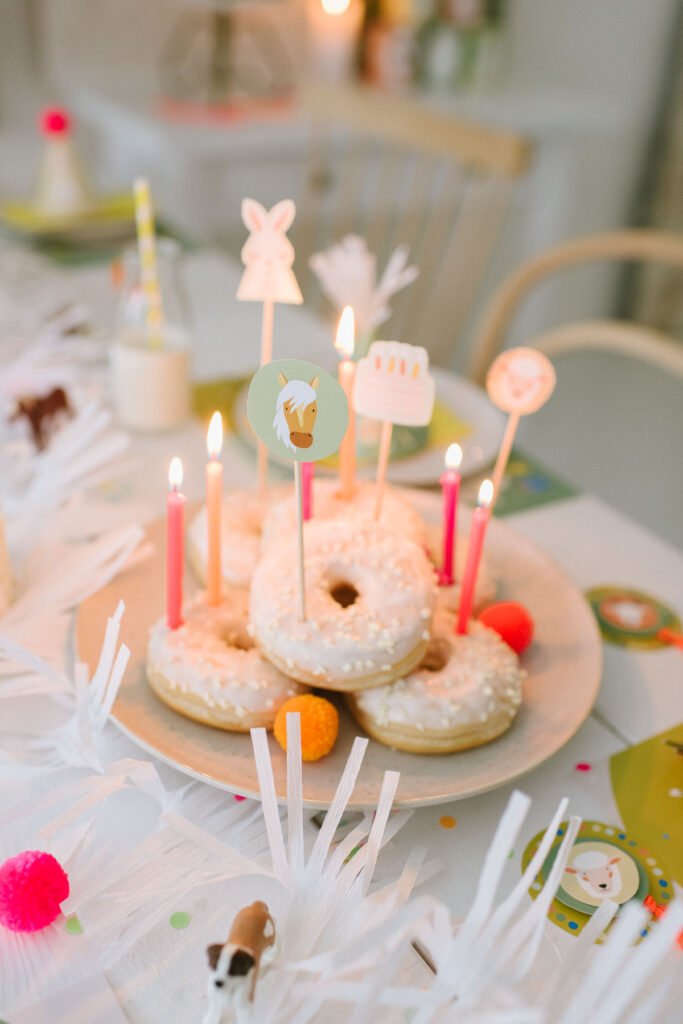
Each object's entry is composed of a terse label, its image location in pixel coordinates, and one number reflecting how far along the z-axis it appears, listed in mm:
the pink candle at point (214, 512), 712
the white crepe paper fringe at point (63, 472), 984
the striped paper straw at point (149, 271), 1080
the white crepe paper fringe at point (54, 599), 771
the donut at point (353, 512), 807
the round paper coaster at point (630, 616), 912
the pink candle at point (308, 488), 825
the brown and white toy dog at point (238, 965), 522
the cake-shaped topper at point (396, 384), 713
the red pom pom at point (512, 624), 810
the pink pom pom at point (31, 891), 594
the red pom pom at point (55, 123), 1683
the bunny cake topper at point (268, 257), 774
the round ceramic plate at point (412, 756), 674
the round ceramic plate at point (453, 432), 1110
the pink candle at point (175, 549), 710
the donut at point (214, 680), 703
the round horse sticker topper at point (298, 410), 627
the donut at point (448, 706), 699
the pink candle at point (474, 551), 748
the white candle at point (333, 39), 2818
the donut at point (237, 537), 832
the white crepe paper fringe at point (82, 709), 692
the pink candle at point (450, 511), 763
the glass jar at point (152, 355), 1182
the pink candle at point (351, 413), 772
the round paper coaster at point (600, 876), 652
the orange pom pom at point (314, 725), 688
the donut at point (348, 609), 689
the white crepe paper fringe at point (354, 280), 1024
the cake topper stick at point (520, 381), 789
